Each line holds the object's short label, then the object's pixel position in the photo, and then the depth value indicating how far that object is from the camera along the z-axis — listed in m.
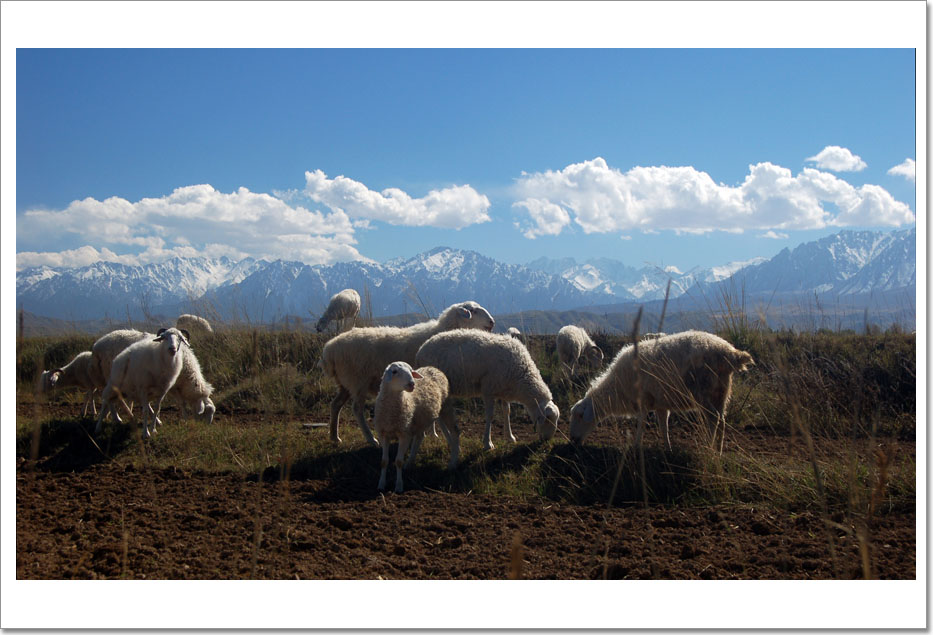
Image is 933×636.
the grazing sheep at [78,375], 9.73
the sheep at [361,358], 8.00
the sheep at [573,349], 11.80
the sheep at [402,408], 5.92
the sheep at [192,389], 8.93
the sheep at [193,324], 14.68
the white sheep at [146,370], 8.22
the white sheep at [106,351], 9.52
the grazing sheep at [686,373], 6.65
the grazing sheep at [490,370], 7.29
